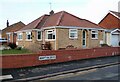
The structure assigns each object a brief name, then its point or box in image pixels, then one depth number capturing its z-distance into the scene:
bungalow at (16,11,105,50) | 10.90
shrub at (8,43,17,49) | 15.41
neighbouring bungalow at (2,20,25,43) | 24.29
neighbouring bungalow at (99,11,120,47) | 13.84
